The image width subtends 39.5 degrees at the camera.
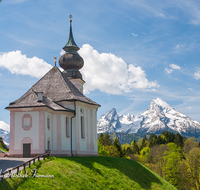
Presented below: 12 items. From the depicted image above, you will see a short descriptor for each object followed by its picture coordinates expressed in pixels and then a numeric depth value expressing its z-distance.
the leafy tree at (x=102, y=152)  69.78
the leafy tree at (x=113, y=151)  82.69
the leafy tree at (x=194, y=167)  64.38
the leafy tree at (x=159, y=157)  71.78
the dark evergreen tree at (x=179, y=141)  104.06
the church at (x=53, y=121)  32.09
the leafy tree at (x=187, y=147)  86.29
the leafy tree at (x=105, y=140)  95.38
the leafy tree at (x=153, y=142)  111.96
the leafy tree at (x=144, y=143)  128.20
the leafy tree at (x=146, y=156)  92.36
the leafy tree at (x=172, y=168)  65.69
